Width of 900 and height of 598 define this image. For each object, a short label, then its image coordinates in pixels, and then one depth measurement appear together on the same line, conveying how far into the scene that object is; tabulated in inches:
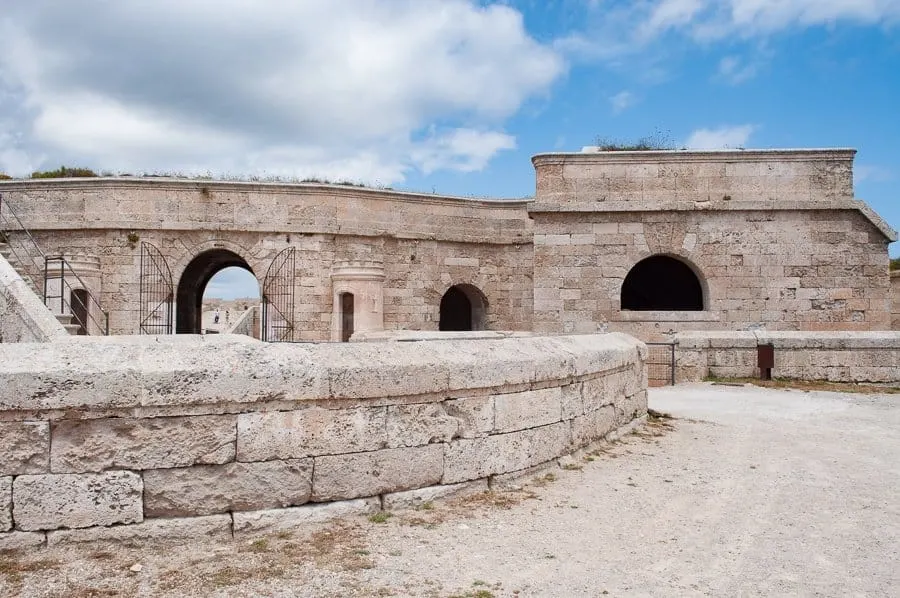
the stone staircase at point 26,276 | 434.8
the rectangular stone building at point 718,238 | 582.9
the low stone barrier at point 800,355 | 439.8
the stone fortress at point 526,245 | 584.7
